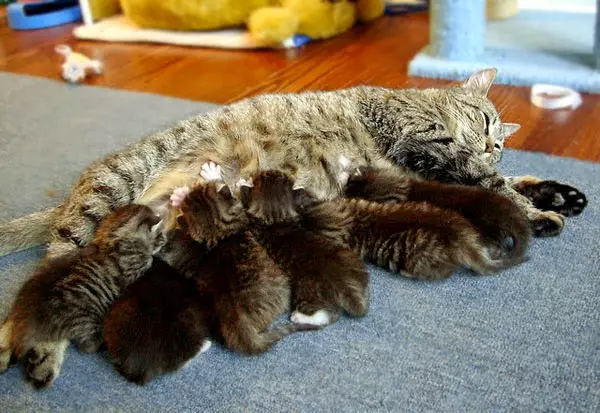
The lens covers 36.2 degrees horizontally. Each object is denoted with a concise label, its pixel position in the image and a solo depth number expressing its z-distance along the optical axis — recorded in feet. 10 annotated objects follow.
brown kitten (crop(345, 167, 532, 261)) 2.96
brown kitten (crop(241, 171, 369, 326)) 2.83
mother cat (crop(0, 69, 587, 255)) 3.26
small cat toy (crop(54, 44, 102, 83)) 5.07
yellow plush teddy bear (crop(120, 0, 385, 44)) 5.16
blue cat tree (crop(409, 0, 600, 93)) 4.46
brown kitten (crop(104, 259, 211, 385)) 2.66
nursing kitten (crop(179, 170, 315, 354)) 2.76
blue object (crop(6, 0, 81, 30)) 6.18
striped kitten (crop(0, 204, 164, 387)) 2.74
